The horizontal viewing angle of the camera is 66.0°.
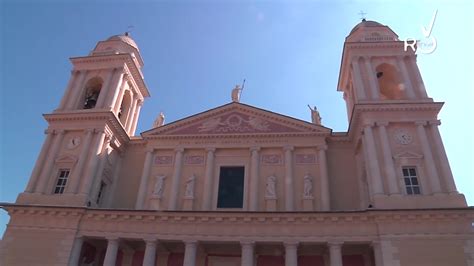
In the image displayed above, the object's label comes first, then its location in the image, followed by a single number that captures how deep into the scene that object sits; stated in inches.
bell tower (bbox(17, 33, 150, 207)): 767.7
